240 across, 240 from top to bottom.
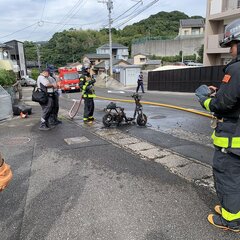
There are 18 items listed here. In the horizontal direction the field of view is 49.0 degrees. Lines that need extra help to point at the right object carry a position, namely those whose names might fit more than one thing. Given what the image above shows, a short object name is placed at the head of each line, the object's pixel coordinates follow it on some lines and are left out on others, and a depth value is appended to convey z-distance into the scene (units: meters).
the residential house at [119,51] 77.19
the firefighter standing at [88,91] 8.71
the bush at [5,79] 12.05
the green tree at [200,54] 53.34
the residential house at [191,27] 72.36
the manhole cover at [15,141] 6.64
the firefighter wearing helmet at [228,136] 2.63
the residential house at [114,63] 57.76
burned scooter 8.14
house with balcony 21.91
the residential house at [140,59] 65.12
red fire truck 27.44
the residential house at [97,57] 73.11
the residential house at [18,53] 49.48
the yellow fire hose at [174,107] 10.17
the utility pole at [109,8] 35.00
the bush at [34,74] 57.74
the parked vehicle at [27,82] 39.91
